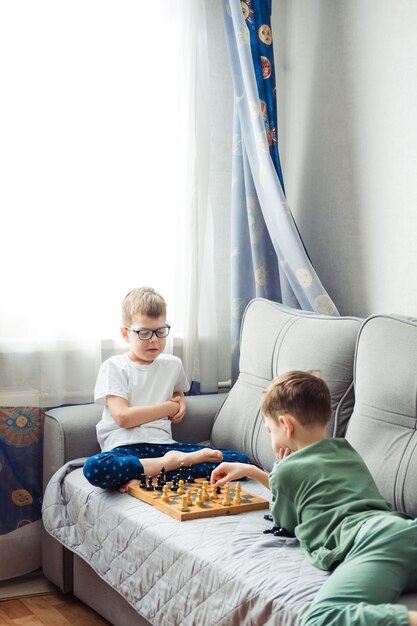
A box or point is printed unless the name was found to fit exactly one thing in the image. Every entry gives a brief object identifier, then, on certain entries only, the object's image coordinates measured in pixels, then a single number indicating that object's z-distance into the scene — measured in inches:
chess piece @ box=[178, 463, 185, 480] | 101.5
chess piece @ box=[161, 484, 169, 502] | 93.2
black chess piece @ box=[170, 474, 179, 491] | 96.7
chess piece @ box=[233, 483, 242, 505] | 92.4
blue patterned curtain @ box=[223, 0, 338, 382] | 124.0
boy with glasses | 106.0
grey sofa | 76.4
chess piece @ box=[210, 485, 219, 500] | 94.2
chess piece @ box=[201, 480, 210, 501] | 92.7
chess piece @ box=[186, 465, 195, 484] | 100.7
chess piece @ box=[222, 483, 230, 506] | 91.6
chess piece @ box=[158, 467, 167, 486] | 100.2
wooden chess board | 89.7
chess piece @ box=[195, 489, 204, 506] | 91.7
